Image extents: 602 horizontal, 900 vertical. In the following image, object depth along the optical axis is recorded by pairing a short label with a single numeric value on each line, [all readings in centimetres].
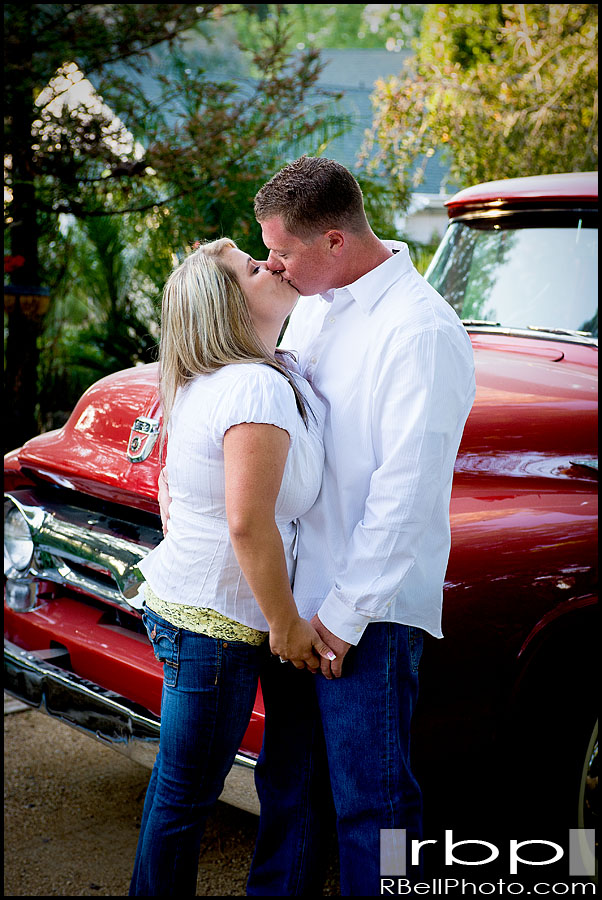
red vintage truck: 240
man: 192
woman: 190
